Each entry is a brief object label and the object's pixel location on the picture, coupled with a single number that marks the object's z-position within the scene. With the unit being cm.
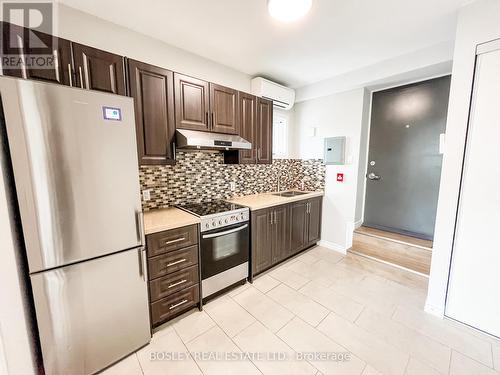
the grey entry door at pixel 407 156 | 288
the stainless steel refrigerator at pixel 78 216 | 102
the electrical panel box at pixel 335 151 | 294
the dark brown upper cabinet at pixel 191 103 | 190
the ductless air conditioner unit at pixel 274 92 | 279
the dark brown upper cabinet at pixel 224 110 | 215
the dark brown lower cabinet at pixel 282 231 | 233
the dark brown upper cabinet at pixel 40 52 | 123
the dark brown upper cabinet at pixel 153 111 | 168
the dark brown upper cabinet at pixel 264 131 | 266
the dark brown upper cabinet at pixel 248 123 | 243
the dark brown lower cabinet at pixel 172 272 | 157
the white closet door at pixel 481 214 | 150
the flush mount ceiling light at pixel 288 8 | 132
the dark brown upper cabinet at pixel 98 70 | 143
